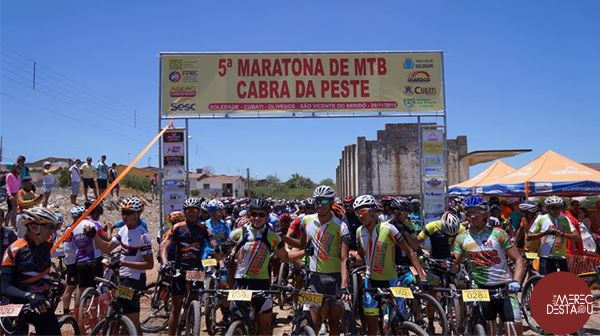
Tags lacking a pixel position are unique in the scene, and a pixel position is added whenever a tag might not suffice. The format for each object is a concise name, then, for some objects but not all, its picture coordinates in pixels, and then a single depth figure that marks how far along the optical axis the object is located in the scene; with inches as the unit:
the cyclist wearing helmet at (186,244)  269.9
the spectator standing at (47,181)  624.7
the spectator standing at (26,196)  474.3
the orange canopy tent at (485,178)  744.4
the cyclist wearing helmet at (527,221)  383.6
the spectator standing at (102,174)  741.9
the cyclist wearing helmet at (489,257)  217.3
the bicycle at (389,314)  232.8
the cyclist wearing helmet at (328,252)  239.9
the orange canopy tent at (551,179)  543.2
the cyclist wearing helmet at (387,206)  325.1
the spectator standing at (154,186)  1202.4
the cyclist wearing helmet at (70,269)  303.8
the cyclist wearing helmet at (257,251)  244.8
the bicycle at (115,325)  216.8
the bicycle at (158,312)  325.7
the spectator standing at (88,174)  736.3
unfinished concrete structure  1262.3
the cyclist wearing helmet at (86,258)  300.4
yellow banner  534.3
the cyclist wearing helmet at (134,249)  252.7
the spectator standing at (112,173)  820.6
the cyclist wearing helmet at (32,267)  189.9
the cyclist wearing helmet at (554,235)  330.6
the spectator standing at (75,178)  697.6
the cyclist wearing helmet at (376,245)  246.2
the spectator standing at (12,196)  493.4
